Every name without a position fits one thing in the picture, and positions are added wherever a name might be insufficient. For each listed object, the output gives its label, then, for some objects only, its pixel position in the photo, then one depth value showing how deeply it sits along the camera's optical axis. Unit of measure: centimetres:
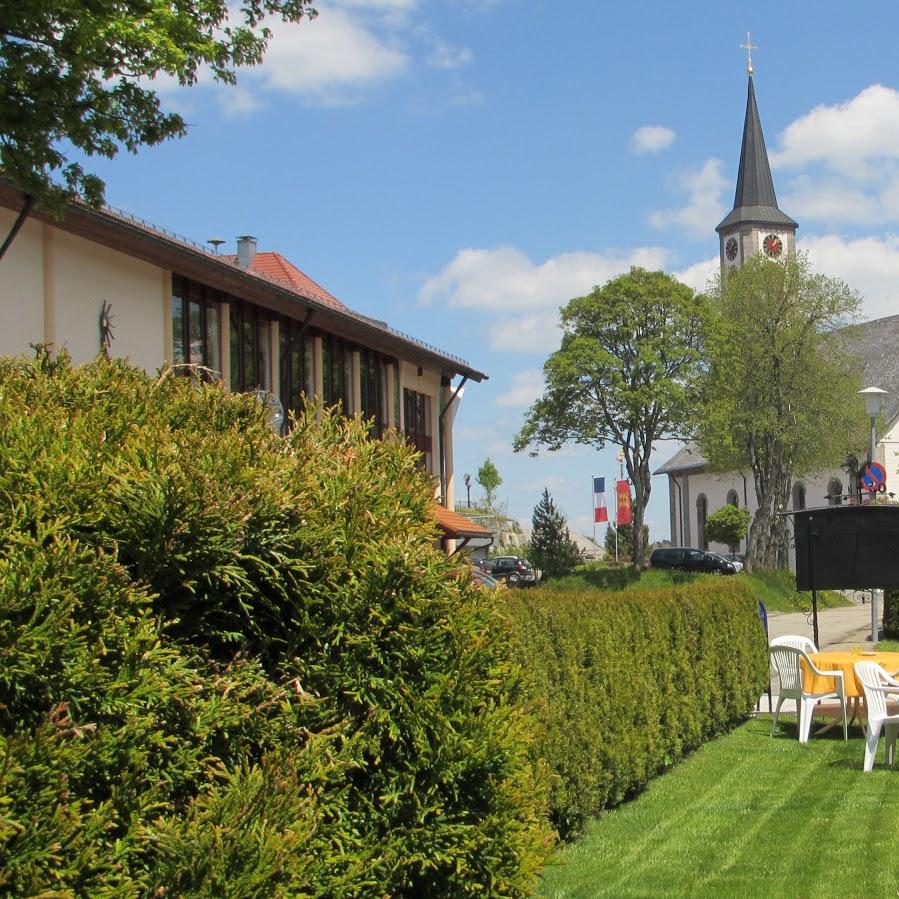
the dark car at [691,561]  6494
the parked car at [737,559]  6716
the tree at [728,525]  8212
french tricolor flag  6319
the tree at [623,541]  7531
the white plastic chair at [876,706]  1133
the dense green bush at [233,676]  302
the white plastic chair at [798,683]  1367
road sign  2480
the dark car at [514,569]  5992
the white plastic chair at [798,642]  1545
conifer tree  5416
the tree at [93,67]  1180
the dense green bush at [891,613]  2689
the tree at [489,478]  11319
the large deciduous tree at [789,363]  5862
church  8669
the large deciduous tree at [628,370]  5422
